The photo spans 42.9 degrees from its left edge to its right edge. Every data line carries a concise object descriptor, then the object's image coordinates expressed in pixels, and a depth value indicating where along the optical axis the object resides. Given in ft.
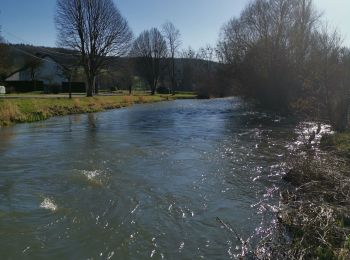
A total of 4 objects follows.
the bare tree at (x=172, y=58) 301.02
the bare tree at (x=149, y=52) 283.38
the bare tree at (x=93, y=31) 165.17
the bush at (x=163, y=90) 279.71
